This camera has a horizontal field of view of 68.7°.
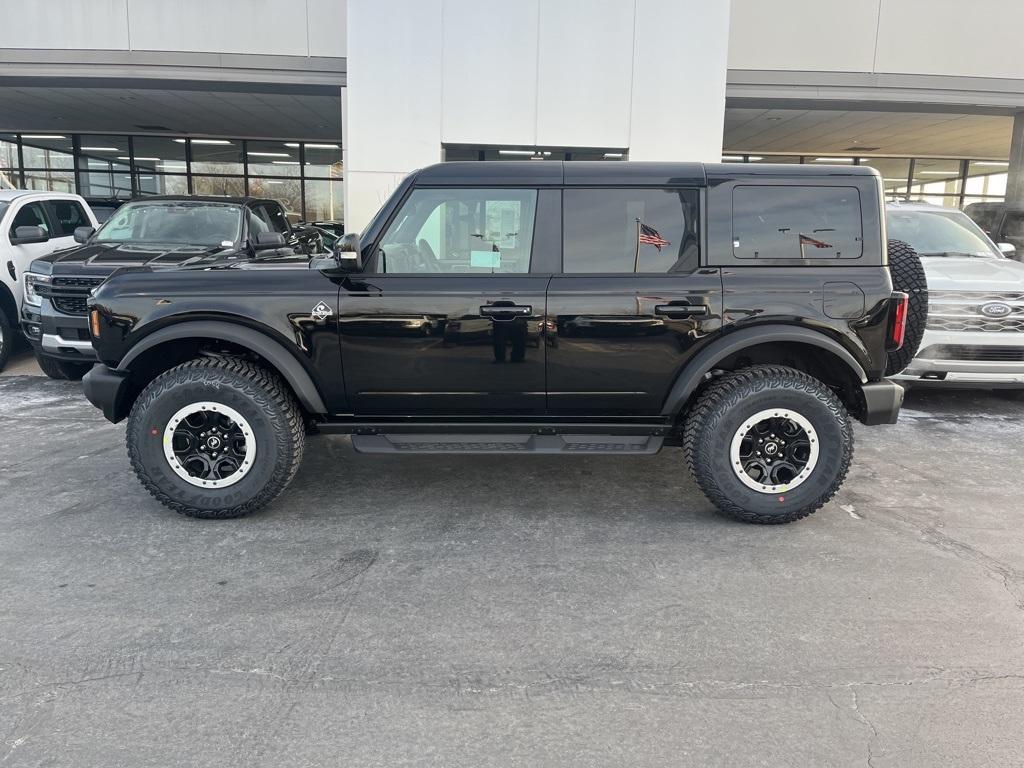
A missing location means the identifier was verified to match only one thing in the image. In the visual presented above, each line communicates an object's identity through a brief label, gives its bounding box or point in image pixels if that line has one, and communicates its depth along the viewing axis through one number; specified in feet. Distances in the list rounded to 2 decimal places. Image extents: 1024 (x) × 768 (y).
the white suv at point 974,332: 21.86
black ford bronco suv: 13.69
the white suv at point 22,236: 26.48
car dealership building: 35.50
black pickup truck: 22.90
